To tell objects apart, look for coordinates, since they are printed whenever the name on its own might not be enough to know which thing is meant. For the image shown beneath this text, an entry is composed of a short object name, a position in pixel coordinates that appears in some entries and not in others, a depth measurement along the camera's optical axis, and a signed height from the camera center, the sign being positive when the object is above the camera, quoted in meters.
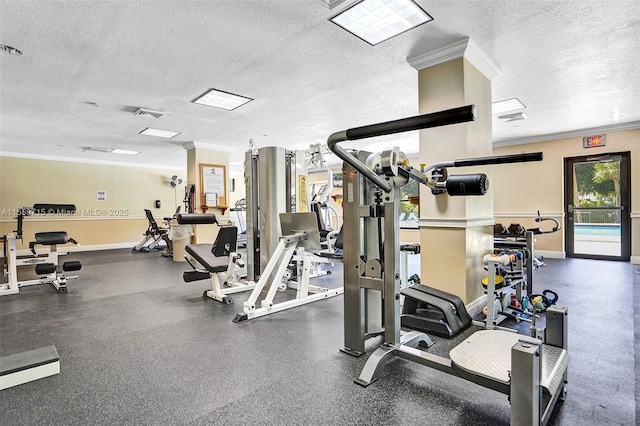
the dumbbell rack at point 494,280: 2.74 -0.63
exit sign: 5.98 +1.18
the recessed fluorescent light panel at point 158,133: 5.87 +1.47
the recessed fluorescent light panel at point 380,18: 2.34 +1.45
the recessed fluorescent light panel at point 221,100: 4.11 +1.47
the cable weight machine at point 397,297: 1.28 -0.53
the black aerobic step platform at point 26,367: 1.97 -0.93
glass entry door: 5.84 -0.02
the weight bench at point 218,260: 3.65 -0.55
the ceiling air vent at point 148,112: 4.63 +1.44
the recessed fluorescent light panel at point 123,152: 7.64 +1.47
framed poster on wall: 6.90 +0.58
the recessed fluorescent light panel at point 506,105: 4.45 +1.42
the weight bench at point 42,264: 4.30 -0.65
